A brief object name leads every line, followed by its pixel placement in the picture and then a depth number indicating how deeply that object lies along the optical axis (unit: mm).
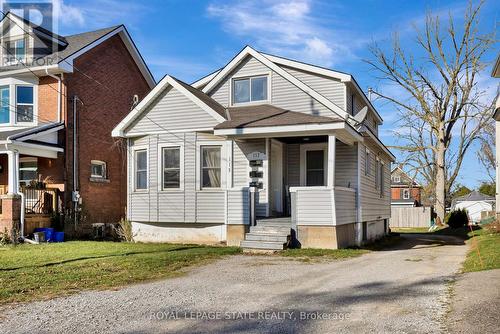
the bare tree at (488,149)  33406
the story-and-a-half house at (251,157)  13719
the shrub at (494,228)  19516
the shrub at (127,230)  16453
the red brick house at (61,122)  17406
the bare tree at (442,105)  30547
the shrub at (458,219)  30120
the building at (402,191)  63406
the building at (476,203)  61875
